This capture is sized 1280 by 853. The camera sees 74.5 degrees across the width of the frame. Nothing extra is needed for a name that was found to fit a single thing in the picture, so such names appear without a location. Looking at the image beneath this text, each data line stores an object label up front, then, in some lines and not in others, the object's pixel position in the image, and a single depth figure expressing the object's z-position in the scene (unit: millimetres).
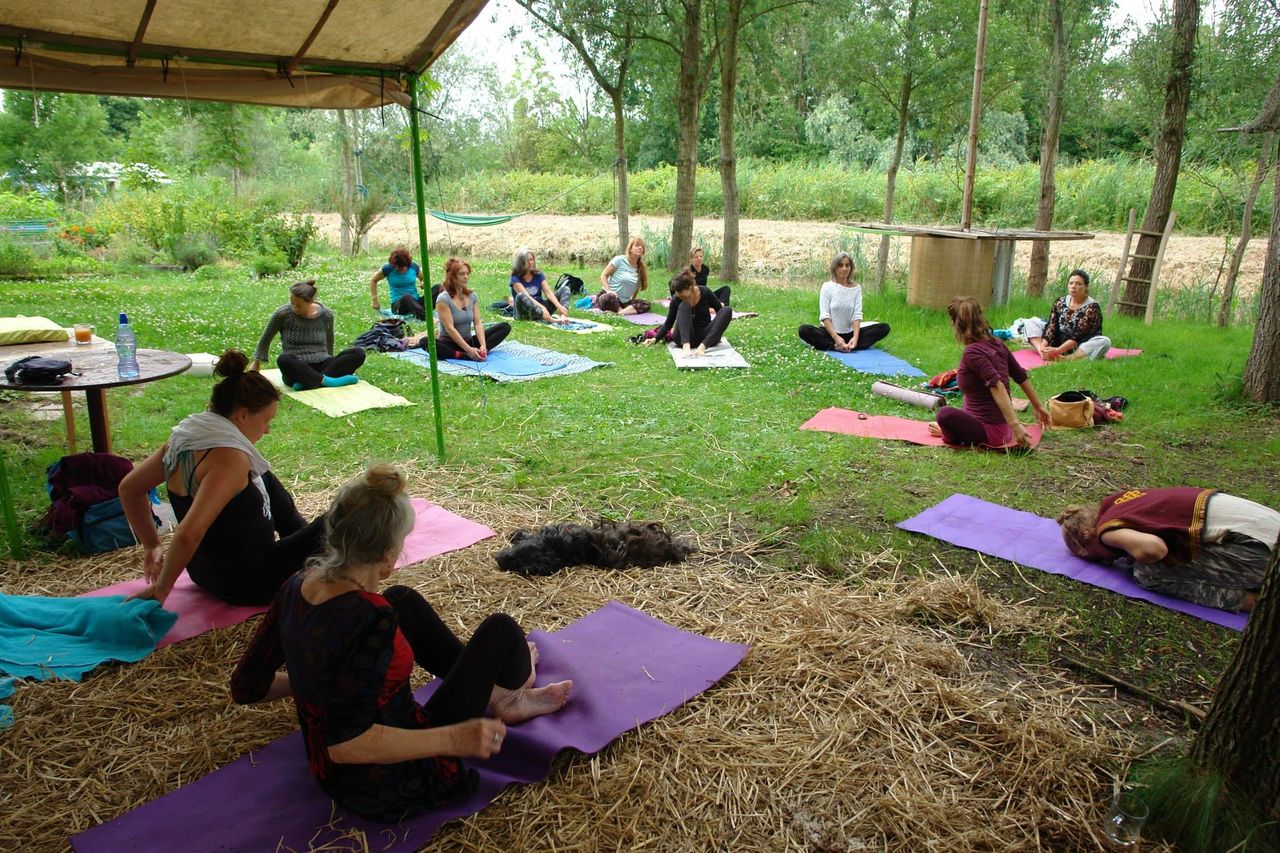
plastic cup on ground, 2256
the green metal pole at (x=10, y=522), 3891
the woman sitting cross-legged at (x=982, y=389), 5578
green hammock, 13035
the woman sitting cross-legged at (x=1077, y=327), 8195
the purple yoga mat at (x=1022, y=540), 3645
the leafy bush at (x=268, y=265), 14305
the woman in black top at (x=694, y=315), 8719
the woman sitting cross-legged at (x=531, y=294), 10375
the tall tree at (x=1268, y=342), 6316
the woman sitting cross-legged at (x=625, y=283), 11188
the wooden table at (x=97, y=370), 4293
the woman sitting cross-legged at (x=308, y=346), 6949
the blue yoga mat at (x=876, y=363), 8156
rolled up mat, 6871
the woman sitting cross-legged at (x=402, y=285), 10062
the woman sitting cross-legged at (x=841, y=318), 9125
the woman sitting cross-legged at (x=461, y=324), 8297
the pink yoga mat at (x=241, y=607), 3396
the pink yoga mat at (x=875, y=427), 6020
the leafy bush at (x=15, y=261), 13172
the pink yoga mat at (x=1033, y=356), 8219
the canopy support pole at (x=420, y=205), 4727
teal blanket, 3074
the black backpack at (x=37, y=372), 4238
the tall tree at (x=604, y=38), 12680
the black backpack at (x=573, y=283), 12017
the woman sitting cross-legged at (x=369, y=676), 2039
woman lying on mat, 3424
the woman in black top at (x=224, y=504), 3033
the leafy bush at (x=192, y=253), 14984
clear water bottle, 4598
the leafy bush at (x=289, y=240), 15458
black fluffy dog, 3926
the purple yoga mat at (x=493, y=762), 2250
